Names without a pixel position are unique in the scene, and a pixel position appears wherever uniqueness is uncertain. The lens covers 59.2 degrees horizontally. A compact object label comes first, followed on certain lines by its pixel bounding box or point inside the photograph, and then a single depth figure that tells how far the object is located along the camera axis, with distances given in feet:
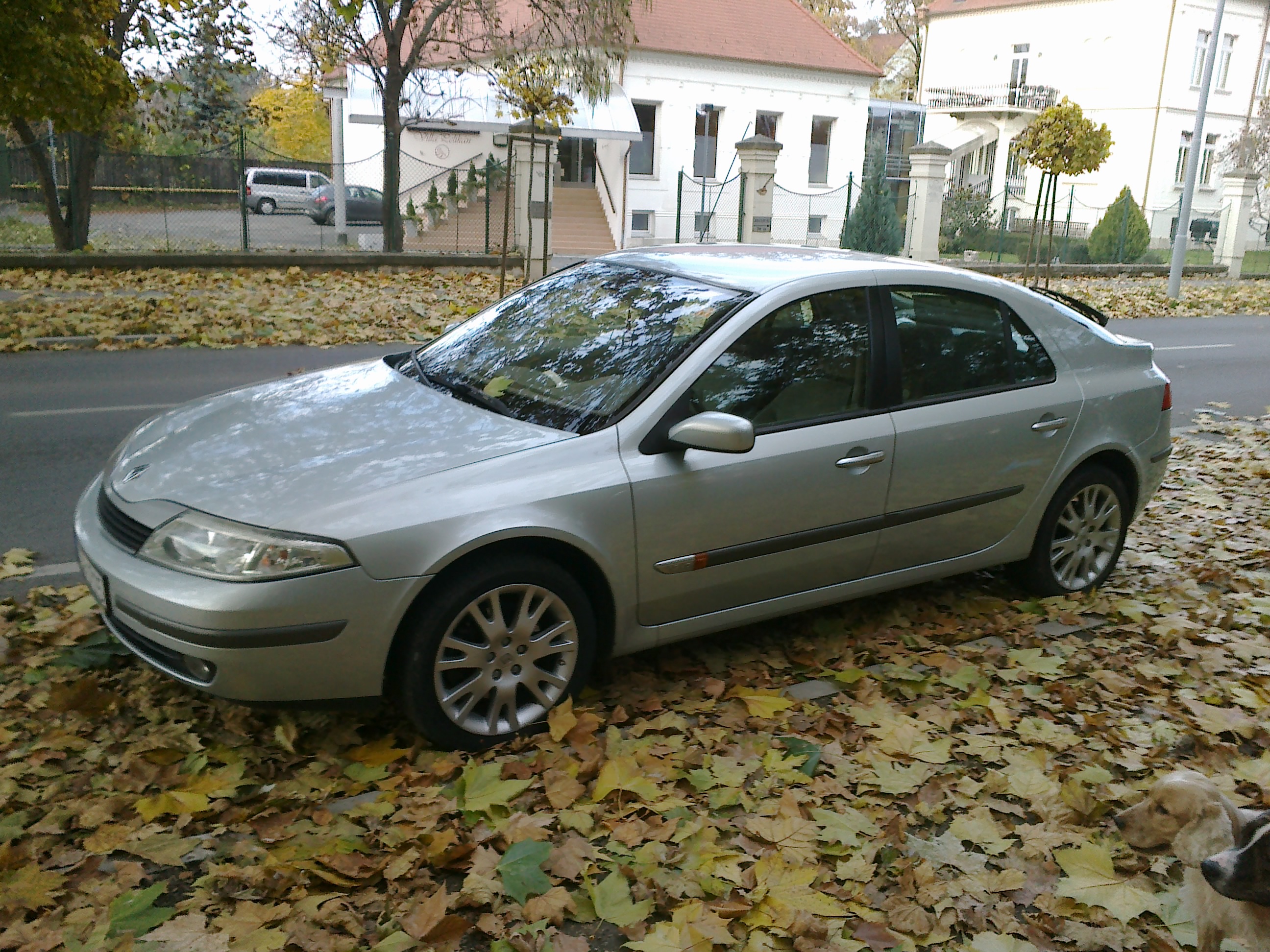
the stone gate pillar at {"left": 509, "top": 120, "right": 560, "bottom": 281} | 57.88
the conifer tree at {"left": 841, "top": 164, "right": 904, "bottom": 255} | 87.30
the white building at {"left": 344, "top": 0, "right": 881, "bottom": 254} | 104.83
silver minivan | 78.18
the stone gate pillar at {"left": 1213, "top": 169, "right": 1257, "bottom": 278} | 107.24
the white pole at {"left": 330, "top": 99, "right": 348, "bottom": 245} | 76.13
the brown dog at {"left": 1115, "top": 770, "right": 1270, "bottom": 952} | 8.07
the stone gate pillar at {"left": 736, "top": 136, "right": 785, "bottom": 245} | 71.41
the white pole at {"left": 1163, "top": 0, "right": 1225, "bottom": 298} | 69.62
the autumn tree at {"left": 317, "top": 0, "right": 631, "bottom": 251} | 67.10
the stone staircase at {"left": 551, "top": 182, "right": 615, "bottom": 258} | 102.17
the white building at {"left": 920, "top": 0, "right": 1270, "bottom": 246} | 139.95
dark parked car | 79.41
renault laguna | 11.15
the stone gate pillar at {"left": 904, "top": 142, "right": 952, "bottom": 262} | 85.30
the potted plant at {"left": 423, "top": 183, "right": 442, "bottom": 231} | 79.41
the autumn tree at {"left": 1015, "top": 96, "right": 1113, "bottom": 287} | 70.28
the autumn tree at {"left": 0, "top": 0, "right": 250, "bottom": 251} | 35.09
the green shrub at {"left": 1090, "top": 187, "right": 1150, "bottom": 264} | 101.30
